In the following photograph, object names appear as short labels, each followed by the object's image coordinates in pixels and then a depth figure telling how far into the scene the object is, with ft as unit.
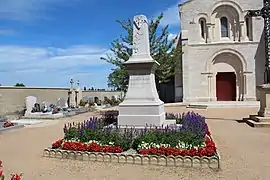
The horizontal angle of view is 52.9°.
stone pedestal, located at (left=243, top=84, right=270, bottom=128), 40.32
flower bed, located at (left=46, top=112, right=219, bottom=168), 20.79
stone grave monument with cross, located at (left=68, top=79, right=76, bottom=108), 85.51
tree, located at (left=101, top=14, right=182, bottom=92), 53.52
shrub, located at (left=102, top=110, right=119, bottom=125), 34.83
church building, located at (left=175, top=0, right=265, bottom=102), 87.20
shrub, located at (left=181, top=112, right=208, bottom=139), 23.27
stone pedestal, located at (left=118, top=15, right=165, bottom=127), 28.27
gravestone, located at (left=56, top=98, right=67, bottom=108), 75.22
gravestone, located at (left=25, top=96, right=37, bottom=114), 59.16
